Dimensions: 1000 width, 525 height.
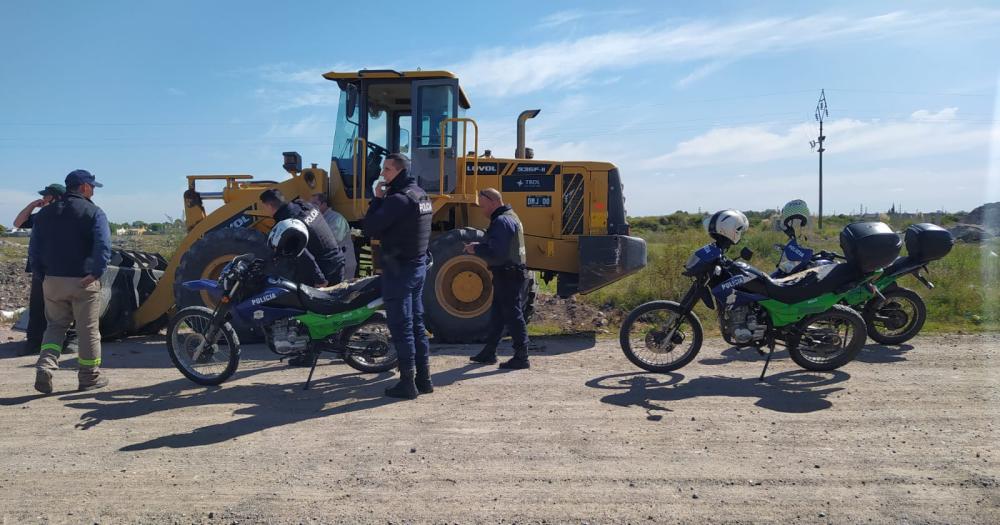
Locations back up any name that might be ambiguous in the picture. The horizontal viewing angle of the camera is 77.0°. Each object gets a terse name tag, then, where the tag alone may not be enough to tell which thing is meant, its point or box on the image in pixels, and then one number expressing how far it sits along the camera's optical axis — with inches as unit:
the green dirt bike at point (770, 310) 234.2
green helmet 301.3
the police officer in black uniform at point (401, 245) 201.2
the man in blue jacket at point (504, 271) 250.7
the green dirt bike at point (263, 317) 224.2
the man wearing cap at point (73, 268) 213.2
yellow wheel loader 305.9
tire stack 305.4
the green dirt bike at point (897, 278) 277.3
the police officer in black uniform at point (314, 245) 246.2
